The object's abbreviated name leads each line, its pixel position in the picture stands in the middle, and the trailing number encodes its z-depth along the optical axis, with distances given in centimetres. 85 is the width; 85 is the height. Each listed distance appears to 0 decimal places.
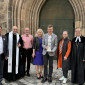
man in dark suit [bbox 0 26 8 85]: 299
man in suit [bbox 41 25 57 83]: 321
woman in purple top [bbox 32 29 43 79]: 342
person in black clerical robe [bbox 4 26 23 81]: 340
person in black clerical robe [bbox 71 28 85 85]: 307
